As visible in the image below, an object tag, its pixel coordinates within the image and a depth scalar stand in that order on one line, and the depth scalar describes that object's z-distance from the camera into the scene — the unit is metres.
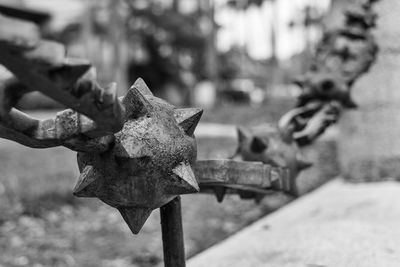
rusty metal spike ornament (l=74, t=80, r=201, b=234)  1.07
